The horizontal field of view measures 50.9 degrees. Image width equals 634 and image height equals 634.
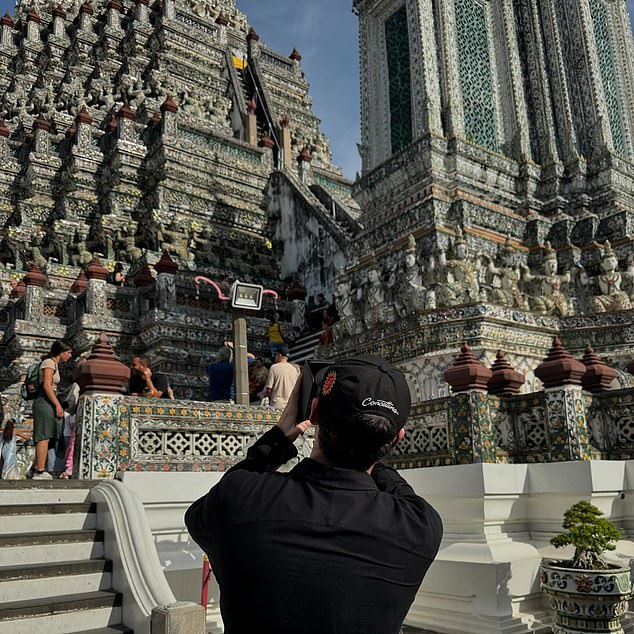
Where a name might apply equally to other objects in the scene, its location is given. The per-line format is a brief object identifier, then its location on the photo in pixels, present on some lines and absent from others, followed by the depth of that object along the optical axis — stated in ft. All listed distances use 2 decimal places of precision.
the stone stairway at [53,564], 13.29
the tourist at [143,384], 27.09
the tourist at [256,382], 34.55
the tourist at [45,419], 22.80
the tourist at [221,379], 30.25
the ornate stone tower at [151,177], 49.19
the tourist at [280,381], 26.58
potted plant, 14.75
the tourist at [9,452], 27.76
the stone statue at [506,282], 40.16
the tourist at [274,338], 50.57
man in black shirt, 5.40
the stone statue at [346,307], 42.80
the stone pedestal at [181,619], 11.64
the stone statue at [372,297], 41.24
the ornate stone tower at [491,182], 37.68
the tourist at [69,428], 22.40
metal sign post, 24.67
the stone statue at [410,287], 38.29
